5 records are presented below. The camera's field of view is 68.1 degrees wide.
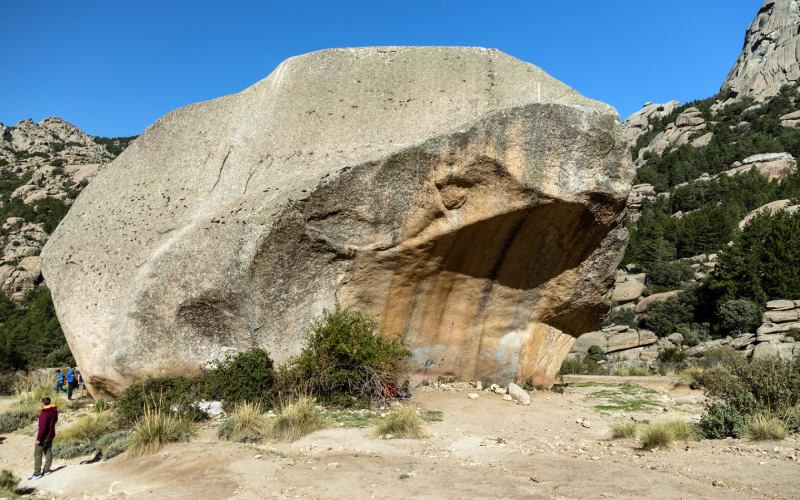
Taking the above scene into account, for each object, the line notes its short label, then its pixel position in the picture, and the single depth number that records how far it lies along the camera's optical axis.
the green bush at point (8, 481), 6.39
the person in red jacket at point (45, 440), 7.02
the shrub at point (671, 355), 23.71
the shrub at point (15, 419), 9.88
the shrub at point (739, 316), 28.77
